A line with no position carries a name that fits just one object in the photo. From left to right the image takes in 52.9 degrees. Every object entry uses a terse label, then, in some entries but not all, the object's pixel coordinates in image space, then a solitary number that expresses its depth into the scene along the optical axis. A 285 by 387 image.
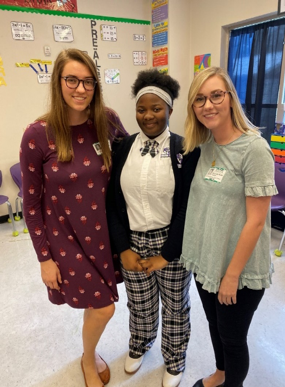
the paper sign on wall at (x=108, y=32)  3.58
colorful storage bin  2.85
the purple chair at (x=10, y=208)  3.10
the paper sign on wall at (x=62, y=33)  3.32
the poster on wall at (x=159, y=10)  3.62
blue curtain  3.07
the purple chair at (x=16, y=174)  3.29
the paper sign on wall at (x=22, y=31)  3.13
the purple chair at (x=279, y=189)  2.66
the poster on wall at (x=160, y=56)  3.81
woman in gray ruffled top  0.96
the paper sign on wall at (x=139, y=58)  3.91
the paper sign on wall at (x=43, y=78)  3.39
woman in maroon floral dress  1.15
